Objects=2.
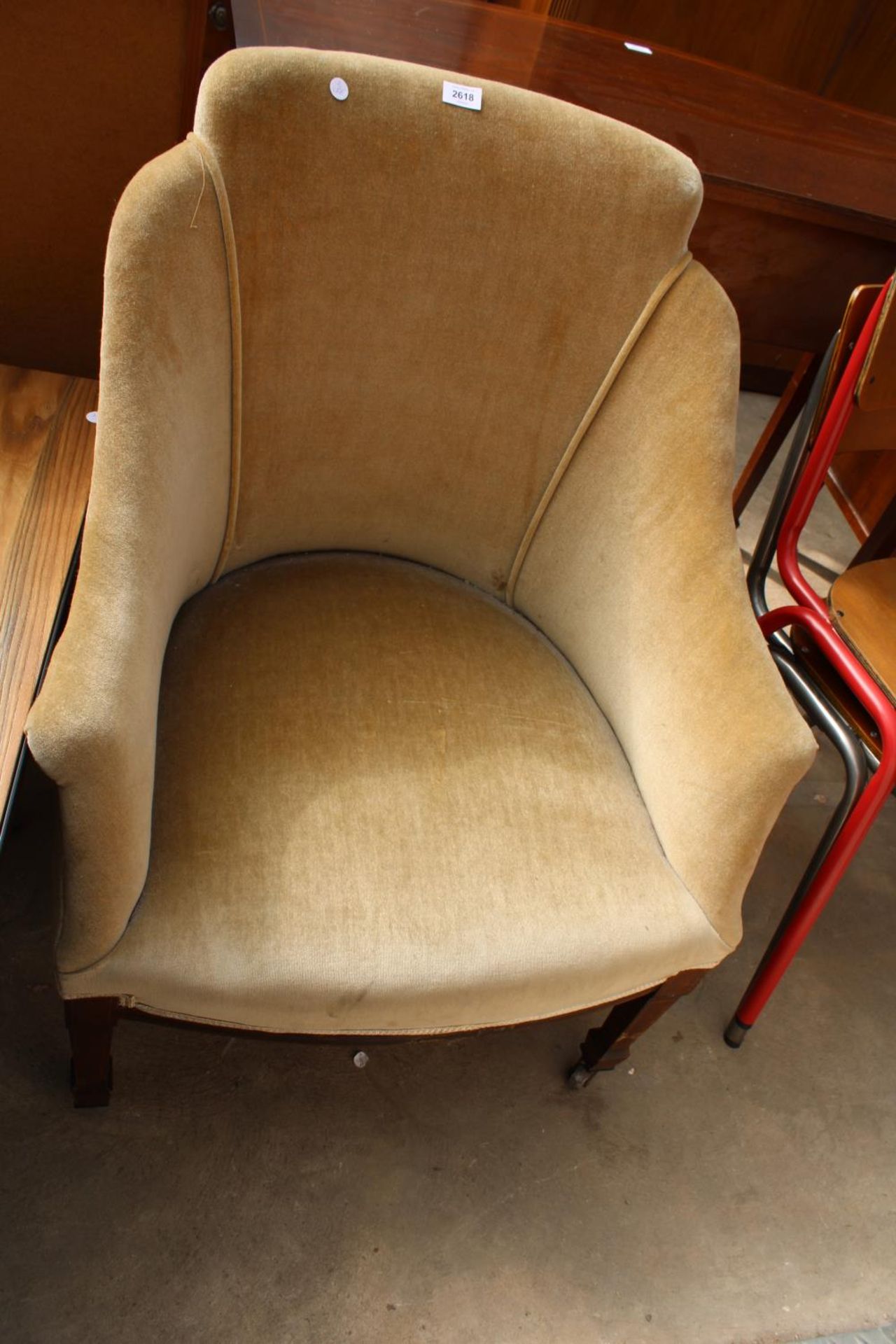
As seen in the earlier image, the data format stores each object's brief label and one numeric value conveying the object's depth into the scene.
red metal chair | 1.10
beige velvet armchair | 0.79
